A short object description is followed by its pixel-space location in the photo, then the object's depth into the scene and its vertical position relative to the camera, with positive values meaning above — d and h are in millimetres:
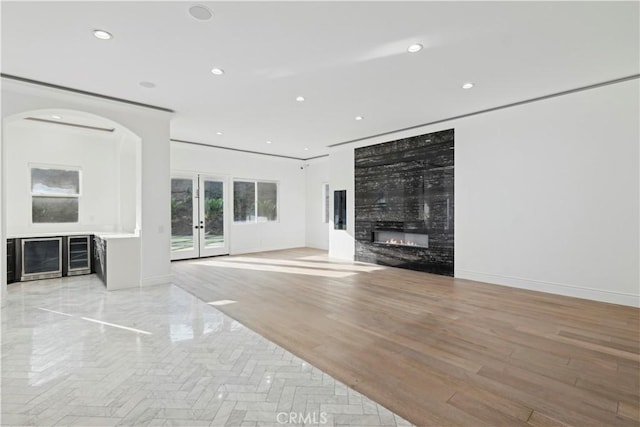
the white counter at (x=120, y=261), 4906 -789
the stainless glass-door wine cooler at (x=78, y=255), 5824 -817
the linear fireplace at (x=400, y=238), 6501 -603
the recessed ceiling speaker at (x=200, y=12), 2588 +1787
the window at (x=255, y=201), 9148 +379
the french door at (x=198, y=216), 7953 -75
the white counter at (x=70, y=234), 5207 -387
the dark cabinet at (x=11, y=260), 5172 -806
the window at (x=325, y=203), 10125 +334
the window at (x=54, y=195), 5918 +397
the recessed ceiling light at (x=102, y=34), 2939 +1789
